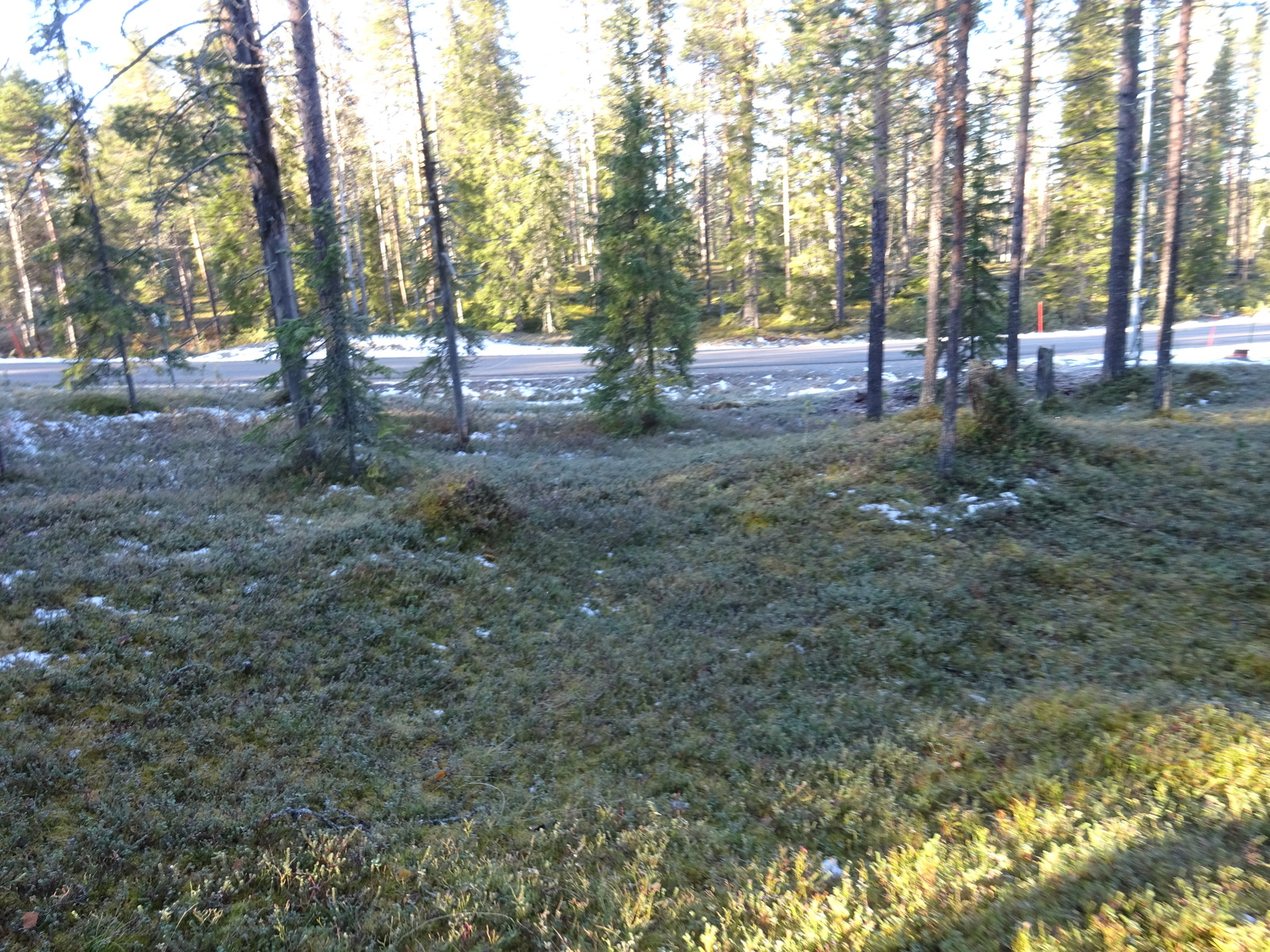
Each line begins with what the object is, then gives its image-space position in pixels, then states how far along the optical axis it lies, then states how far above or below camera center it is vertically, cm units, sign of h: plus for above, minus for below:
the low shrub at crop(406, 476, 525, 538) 1159 -267
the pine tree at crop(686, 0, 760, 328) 3591 +1117
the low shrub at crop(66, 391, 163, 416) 1842 -114
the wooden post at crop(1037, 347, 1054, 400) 2123 -194
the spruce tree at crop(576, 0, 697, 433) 1955 +114
